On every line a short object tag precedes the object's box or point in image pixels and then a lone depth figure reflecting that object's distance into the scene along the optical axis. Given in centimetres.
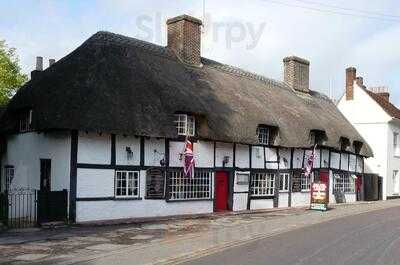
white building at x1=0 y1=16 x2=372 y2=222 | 1933
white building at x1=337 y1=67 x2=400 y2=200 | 4016
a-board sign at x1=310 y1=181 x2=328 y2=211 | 2592
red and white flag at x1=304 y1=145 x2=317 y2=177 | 2953
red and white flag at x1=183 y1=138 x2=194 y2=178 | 2202
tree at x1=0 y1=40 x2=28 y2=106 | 3509
